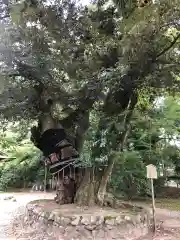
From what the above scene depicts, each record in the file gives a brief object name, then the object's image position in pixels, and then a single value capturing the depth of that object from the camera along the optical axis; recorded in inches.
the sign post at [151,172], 123.1
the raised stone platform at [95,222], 116.7
